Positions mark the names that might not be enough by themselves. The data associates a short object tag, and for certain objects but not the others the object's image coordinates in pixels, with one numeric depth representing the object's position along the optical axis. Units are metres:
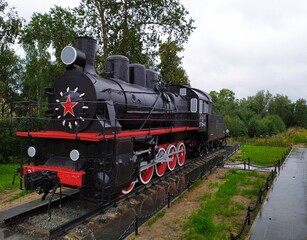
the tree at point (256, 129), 30.41
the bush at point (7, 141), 13.75
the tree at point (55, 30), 15.73
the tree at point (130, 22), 16.08
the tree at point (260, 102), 59.02
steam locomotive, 6.08
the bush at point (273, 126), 31.64
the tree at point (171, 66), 27.94
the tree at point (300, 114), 50.40
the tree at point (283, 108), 53.84
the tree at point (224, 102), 38.50
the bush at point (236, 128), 28.81
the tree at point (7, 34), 12.87
